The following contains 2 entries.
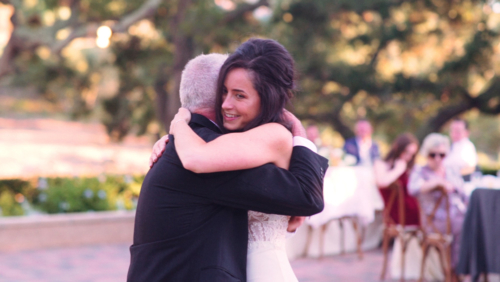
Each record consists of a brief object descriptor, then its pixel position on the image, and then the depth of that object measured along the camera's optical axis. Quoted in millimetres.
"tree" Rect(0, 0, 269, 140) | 10961
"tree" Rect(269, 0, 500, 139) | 12344
